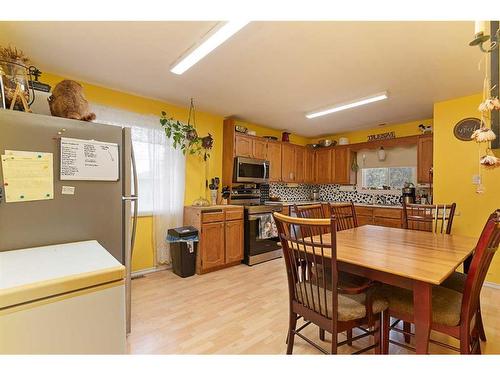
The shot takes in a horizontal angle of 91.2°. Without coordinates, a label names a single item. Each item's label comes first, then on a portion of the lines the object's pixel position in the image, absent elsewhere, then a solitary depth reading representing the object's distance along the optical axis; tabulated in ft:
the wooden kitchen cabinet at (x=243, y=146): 13.84
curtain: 10.93
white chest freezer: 2.51
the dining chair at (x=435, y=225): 5.90
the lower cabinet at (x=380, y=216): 13.61
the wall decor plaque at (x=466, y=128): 10.39
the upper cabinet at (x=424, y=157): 13.20
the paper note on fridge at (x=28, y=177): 3.93
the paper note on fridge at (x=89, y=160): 4.54
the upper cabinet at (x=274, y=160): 15.78
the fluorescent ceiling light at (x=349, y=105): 10.42
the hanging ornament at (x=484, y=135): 4.15
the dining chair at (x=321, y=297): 4.58
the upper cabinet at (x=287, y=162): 16.65
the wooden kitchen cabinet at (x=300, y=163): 17.66
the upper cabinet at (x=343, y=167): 16.96
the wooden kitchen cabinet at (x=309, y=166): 18.43
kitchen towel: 13.08
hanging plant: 11.66
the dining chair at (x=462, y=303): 4.32
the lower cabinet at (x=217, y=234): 11.21
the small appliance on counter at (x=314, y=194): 19.76
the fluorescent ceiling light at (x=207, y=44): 6.04
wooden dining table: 4.24
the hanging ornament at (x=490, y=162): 4.31
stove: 12.67
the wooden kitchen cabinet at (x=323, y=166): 17.90
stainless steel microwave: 13.62
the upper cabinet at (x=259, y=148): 14.75
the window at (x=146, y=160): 10.89
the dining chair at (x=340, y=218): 6.03
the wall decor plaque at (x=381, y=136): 15.35
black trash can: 10.80
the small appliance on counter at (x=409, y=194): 14.11
